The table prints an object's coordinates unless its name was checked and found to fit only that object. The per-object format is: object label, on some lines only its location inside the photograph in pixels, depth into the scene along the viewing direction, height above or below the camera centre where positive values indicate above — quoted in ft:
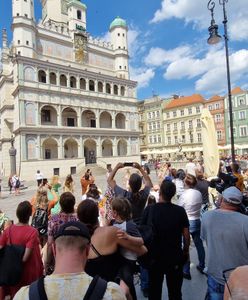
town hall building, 115.96 +33.94
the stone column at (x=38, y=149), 115.96 +5.75
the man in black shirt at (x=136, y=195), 13.44 -1.98
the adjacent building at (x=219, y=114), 194.18 +30.79
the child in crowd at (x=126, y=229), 8.41 -2.45
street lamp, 32.17 +14.91
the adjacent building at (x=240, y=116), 180.65 +27.51
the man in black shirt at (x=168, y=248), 10.75 -3.81
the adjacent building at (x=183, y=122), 203.62 +28.16
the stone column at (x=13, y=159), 87.25 +1.28
